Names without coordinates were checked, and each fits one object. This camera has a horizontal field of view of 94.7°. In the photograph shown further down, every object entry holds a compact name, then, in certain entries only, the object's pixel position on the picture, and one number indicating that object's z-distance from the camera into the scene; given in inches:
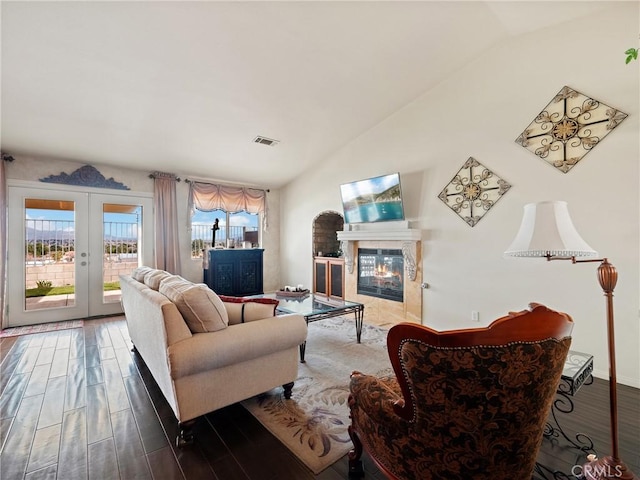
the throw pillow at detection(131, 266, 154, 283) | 115.9
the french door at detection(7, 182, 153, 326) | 170.7
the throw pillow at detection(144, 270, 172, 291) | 95.7
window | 235.6
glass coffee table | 127.0
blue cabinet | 226.8
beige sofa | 70.7
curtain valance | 229.1
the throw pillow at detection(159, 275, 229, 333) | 75.0
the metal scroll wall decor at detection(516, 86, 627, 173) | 109.3
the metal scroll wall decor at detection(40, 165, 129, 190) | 180.2
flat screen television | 168.6
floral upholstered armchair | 38.3
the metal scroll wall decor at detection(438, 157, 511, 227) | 136.8
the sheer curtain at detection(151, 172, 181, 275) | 207.6
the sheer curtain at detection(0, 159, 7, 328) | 160.9
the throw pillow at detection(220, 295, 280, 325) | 86.1
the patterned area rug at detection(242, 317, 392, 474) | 71.0
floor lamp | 53.6
